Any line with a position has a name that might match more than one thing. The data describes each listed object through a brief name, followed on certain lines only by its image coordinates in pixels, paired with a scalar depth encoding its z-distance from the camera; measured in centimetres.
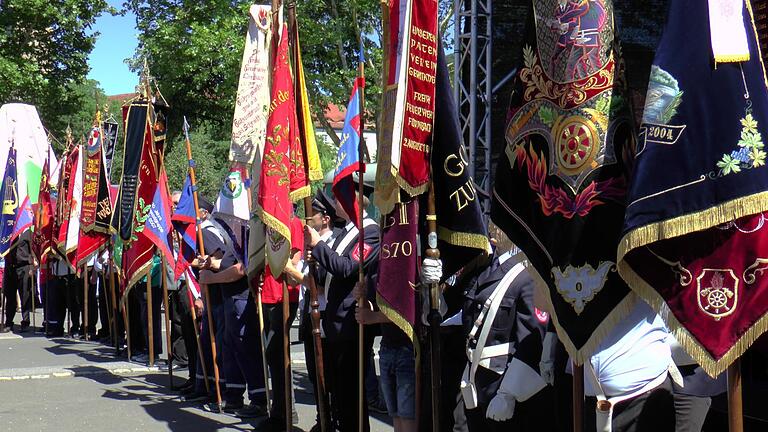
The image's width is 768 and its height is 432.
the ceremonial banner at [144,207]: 1064
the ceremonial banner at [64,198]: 1479
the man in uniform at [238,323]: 840
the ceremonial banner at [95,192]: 1290
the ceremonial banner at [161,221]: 1045
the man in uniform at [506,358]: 468
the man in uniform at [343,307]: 632
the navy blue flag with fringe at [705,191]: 340
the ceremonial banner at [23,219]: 1675
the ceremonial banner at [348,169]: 673
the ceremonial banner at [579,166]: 383
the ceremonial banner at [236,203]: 838
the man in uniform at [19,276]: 1675
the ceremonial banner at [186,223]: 953
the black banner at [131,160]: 1100
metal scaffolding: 912
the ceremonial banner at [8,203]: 1680
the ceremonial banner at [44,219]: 1572
